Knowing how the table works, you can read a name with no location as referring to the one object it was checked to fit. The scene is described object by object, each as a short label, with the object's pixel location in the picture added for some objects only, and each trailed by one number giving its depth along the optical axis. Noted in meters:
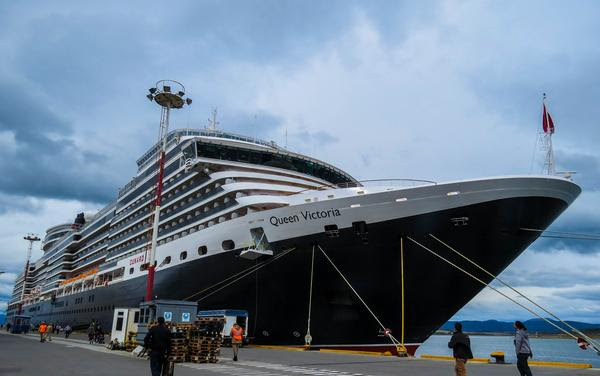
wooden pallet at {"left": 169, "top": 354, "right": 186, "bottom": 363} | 15.26
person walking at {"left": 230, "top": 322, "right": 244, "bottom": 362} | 15.52
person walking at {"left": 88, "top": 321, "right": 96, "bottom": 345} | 27.85
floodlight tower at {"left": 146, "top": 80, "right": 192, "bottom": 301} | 26.80
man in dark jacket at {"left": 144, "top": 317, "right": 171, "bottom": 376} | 9.41
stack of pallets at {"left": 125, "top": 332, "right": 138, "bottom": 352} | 20.25
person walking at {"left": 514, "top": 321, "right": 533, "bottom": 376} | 9.86
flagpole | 18.45
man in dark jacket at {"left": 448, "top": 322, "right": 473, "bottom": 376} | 9.26
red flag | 18.47
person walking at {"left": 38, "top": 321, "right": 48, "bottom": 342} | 28.31
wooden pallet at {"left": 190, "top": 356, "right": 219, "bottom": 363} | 15.12
